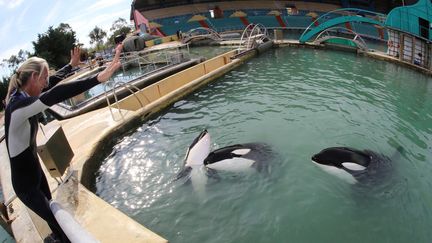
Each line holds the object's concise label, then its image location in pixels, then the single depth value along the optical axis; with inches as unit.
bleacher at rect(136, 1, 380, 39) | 1397.6
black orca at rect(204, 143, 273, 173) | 236.4
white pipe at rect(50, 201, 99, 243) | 100.6
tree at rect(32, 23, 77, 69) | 1381.6
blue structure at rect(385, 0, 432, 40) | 482.0
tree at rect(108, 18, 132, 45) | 2391.9
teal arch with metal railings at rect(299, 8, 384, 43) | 620.1
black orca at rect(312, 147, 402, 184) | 216.4
